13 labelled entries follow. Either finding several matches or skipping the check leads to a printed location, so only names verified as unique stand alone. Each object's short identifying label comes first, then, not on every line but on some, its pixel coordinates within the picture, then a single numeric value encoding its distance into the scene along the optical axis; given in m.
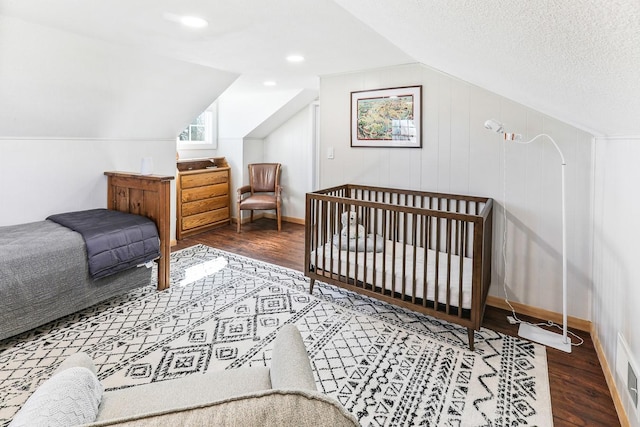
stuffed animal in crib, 2.69
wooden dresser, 4.73
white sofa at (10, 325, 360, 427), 0.54
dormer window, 5.31
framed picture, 3.21
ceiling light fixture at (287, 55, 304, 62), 3.09
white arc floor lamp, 2.29
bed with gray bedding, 2.19
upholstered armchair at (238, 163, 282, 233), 5.42
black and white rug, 1.77
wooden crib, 2.23
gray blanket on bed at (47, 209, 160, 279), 2.59
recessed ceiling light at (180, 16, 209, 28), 2.25
